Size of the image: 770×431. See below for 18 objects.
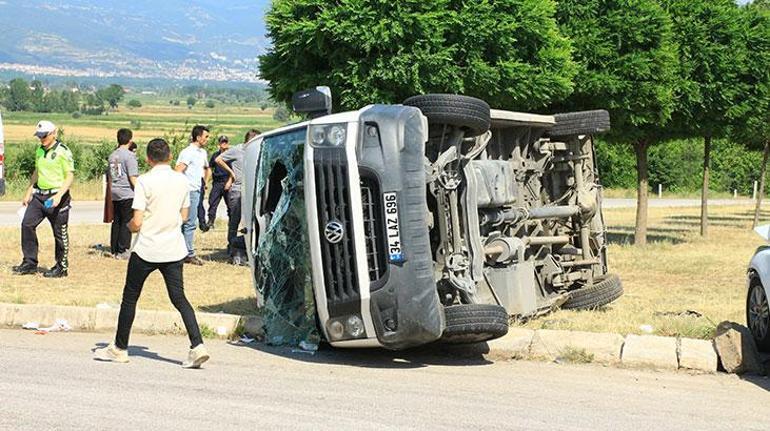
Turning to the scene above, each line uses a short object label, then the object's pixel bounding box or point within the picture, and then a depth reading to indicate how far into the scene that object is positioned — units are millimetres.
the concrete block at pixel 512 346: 10180
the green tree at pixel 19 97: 138625
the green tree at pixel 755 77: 23828
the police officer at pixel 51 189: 14047
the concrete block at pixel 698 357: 9828
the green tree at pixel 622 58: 21422
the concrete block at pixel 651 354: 9875
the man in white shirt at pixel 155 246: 9086
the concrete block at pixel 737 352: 9766
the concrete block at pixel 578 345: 10016
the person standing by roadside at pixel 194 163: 16406
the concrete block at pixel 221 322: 10898
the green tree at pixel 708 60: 23312
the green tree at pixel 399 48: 16438
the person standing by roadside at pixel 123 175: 16125
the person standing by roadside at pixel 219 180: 17984
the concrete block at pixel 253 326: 10781
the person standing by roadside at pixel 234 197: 17453
